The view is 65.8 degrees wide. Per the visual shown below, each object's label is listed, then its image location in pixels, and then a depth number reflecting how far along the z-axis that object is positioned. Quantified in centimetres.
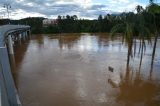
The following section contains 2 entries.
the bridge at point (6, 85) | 210
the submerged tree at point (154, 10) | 1271
